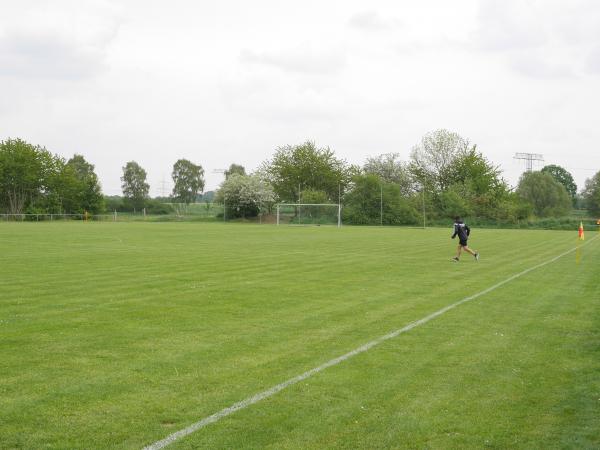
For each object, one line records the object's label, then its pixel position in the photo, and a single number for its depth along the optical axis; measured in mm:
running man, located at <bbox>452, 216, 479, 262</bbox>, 23359
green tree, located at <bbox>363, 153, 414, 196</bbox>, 102000
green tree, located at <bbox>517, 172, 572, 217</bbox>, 109438
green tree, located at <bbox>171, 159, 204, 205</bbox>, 132250
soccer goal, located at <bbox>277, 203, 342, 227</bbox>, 73562
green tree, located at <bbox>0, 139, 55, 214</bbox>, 82312
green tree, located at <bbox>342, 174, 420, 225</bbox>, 74750
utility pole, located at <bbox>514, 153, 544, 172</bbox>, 122062
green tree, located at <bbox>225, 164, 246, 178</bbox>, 149125
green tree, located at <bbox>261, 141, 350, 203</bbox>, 92062
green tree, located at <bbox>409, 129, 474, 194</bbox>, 99181
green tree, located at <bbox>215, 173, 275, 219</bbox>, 82625
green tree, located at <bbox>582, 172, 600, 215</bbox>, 95812
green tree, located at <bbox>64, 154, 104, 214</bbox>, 87875
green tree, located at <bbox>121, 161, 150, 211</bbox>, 123938
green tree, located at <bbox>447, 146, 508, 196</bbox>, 89812
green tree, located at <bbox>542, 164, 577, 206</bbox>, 149125
